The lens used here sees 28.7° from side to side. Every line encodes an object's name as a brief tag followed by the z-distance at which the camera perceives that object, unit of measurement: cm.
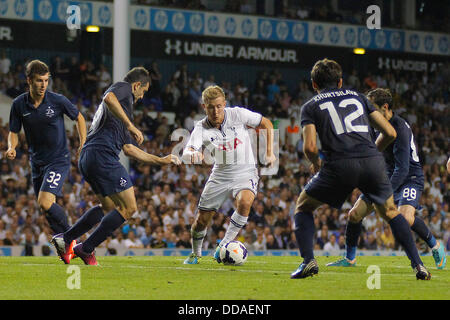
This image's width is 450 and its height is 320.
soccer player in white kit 1137
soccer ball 1123
